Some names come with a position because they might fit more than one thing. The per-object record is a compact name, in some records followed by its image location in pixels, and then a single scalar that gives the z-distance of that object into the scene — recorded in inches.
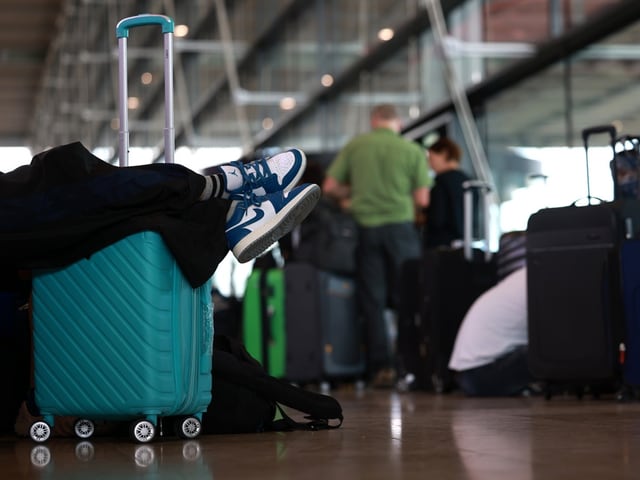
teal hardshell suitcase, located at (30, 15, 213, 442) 195.3
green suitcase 466.5
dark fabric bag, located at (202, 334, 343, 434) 215.3
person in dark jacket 463.3
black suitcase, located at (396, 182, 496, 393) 405.8
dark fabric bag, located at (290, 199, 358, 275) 472.9
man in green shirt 478.8
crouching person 355.8
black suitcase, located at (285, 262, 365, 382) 467.0
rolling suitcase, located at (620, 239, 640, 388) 303.5
